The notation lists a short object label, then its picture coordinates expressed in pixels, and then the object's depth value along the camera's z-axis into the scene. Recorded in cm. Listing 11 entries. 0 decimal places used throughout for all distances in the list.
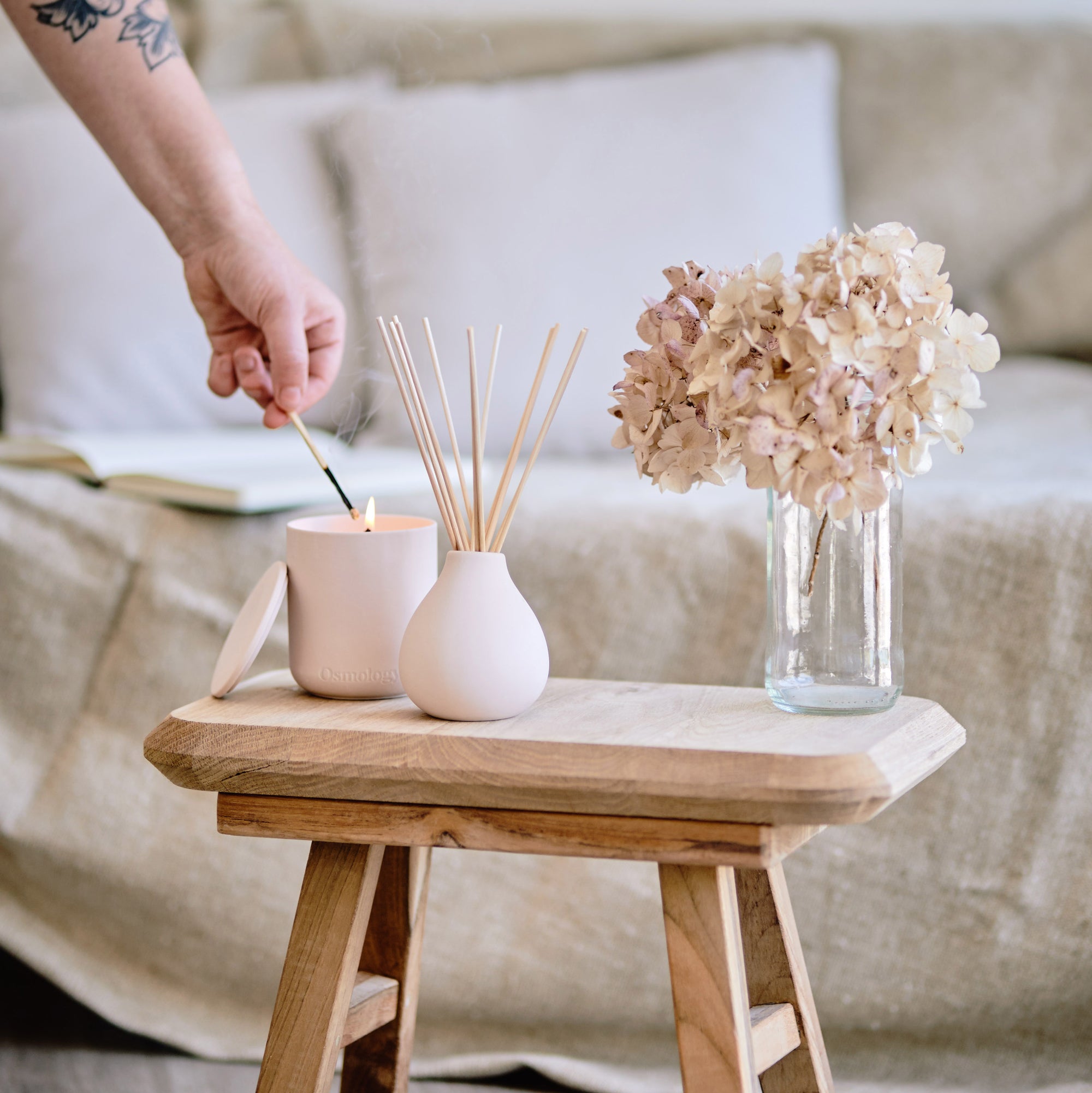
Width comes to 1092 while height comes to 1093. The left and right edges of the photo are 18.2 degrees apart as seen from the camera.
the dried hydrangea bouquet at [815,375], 180
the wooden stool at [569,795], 177
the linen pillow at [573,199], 278
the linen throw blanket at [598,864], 221
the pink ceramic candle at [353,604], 189
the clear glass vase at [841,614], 189
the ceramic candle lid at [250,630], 189
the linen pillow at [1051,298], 312
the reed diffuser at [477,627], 185
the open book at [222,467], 237
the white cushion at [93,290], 286
